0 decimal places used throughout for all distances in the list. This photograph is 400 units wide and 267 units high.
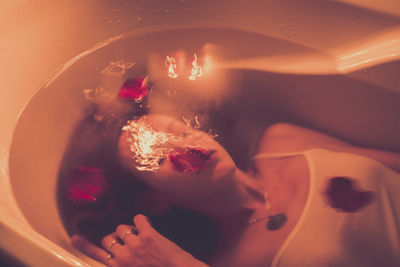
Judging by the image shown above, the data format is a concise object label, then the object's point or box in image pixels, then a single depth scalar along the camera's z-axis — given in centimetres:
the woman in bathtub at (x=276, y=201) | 78
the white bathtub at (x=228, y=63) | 94
